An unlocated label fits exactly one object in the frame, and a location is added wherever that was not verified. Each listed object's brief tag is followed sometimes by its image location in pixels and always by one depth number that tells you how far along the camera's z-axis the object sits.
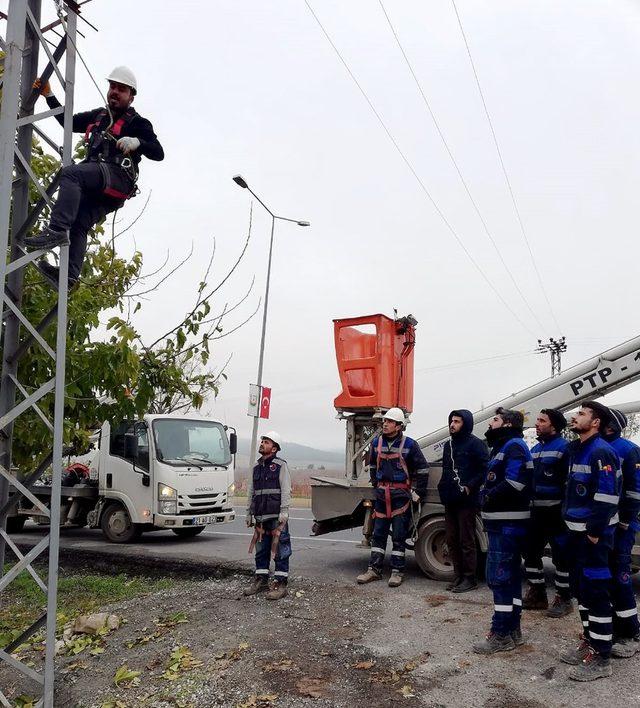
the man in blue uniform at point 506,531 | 5.25
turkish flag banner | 16.22
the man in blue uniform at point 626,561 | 5.16
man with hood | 7.07
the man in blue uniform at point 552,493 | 5.91
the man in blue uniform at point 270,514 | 7.16
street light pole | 16.02
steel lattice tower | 4.20
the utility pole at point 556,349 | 38.03
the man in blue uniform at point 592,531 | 4.69
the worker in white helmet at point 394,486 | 7.48
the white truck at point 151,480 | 11.40
